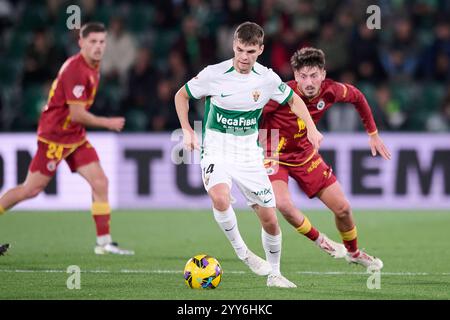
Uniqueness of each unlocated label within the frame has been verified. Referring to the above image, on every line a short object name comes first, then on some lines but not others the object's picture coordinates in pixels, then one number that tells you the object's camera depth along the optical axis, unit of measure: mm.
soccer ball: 15727
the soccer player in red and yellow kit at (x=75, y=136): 20250
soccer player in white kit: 16203
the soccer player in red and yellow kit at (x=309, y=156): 18441
